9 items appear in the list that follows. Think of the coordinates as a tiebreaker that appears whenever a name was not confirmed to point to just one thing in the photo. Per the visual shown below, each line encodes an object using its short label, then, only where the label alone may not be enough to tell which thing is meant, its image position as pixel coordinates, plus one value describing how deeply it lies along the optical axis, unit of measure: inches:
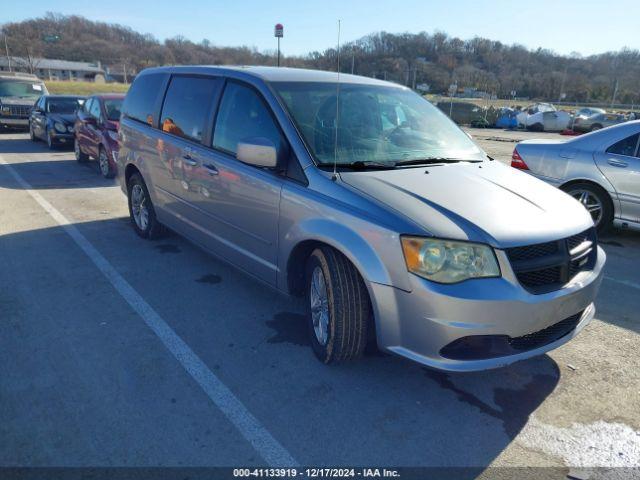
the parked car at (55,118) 510.6
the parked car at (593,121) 1220.5
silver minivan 100.1
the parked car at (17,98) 650.2
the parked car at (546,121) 1302.9
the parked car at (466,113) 1382.9
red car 370.0
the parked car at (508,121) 1348.4
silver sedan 230.5
